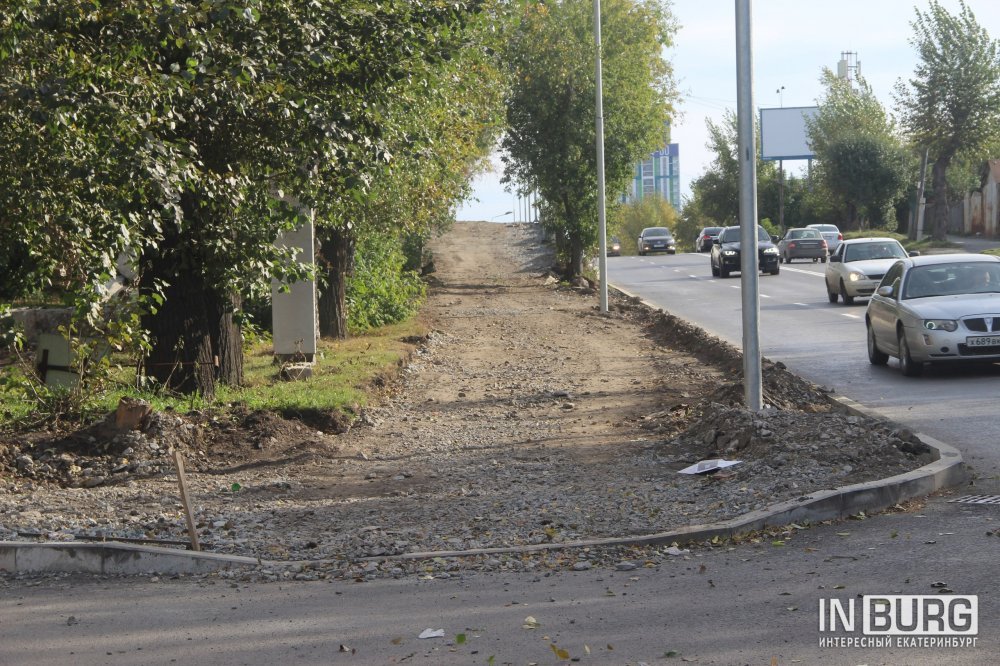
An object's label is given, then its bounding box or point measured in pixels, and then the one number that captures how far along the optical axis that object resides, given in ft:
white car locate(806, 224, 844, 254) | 193.88
